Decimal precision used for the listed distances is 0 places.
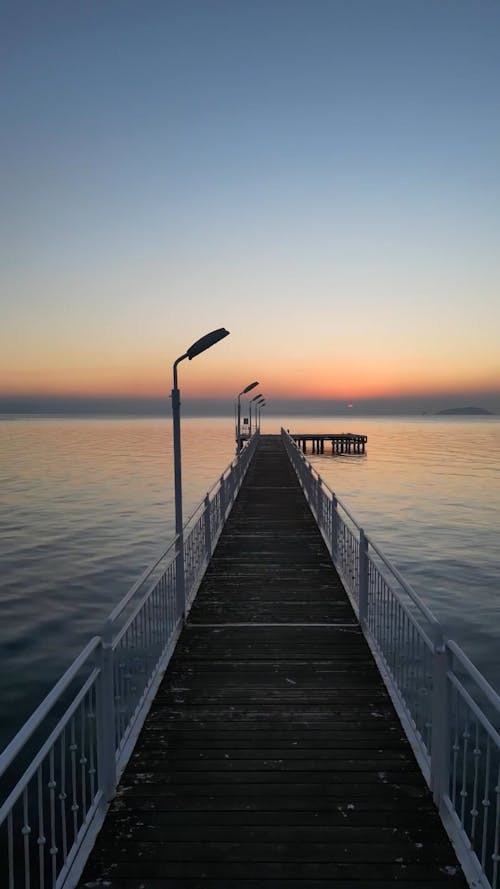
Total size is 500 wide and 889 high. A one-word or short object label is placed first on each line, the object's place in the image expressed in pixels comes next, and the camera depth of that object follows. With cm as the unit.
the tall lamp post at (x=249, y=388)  3143
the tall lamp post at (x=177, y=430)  775
